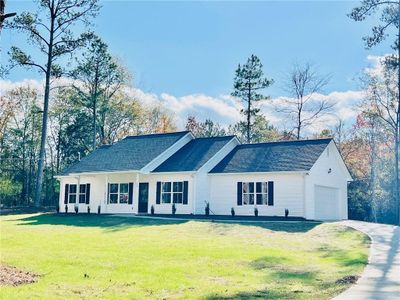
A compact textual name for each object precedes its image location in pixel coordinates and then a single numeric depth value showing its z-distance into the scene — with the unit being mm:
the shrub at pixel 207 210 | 26984
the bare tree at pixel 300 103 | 40625
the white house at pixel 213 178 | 25000
